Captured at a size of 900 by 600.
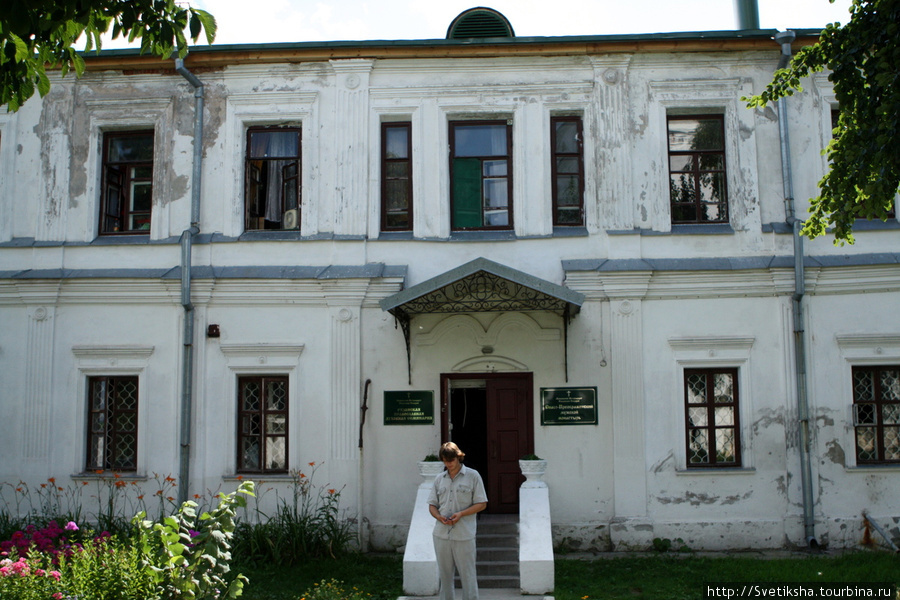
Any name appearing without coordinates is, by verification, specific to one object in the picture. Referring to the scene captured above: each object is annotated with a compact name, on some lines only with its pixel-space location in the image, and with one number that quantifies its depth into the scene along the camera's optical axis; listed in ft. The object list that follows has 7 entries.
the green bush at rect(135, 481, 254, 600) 19.12
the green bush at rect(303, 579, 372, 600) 24.18
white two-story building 34.99
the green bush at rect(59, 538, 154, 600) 18.90
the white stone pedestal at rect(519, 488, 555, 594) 27.40
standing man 23.79
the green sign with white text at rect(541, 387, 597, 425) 35.35
